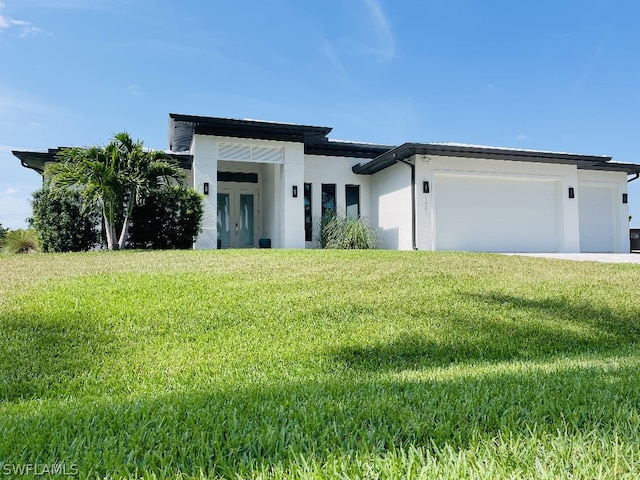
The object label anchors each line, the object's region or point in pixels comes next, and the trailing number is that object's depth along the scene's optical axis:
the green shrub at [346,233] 14.05
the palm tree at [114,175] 10.96
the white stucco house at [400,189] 13.66
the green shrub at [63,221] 12.02
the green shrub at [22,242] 13.57
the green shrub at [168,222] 11.91
